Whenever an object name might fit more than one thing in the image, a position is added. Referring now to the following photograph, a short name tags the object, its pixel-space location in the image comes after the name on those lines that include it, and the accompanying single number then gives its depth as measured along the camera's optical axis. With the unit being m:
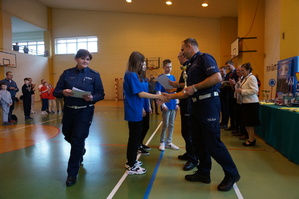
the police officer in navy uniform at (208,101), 2.31
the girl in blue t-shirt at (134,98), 2.74
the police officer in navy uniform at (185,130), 3.15
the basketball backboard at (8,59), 13.84
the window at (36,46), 19.52
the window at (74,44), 18.62
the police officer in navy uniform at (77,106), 2.68
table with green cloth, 3.22
